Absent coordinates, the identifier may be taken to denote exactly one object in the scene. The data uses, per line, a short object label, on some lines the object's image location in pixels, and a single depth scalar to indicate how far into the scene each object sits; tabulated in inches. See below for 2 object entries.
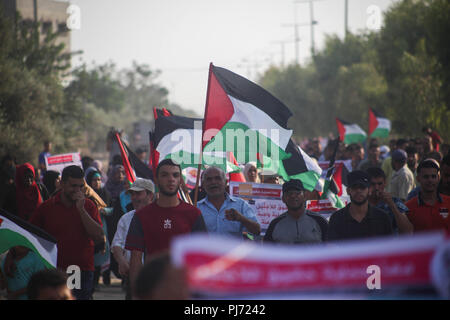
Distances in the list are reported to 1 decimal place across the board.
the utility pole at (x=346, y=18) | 4594.0
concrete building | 4552.2
